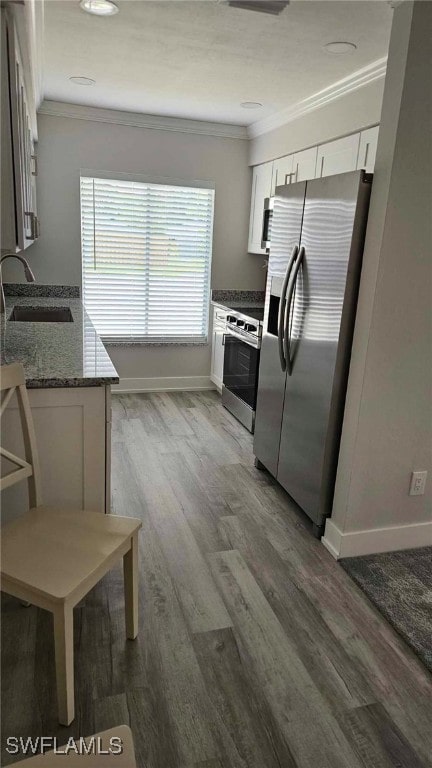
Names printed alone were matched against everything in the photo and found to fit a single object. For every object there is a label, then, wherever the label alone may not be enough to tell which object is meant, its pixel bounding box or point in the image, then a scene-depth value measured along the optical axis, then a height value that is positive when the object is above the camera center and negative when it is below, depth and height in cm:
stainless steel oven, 399 -90
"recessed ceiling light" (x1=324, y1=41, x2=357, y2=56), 266 +107
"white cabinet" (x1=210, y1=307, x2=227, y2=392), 492 -92
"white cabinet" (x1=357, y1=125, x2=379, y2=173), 308 +66
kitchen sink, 397 -56
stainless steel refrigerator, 241 -35
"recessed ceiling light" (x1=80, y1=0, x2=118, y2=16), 236 +107
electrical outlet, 262 -109
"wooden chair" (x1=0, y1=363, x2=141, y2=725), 146 -95
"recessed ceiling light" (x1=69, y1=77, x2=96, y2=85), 357 +110
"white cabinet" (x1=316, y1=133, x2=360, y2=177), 328 +67
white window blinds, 478 -11
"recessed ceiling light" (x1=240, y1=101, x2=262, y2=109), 392 +111
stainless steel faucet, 283 -20
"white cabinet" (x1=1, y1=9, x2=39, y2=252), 189 +37
